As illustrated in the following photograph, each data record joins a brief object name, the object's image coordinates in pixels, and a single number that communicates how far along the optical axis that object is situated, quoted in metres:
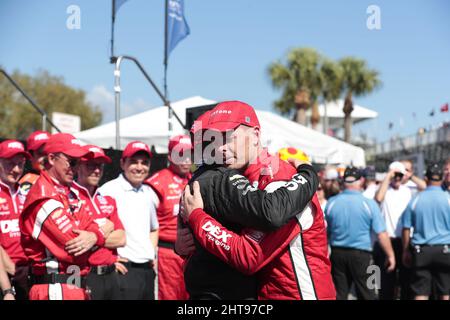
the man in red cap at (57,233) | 3.54
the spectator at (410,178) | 8.11
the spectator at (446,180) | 6.95
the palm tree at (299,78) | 29.03
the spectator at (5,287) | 3.86
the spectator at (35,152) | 5.44
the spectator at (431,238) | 6.74
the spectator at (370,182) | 8.53
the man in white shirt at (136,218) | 5.36
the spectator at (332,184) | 8.12
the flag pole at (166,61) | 9.07
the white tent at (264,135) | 10.72
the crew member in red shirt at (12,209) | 4.66
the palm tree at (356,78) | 30.52
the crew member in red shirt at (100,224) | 4.16
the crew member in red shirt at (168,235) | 5.93
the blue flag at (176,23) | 9.72
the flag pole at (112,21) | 8.09
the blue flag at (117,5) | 8.34
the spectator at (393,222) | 7.77
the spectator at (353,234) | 6.80
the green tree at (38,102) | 35.59
